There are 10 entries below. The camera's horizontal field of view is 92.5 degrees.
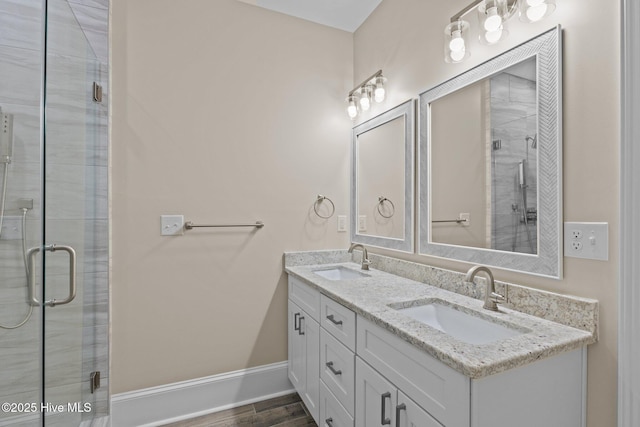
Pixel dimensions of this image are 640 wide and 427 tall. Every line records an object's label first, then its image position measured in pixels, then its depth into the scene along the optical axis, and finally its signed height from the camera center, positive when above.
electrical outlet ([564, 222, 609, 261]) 0.95 -0.08
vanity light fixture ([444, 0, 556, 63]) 1.09 +0.78
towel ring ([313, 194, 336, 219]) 2.26 +0.09
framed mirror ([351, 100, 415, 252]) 1.80 +0.23
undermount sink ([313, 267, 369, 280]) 2.04 -0.40
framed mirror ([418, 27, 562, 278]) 1.09 +0.23
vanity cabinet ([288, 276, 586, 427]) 0.80 -0.53
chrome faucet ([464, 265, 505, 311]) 1.15 -0.30
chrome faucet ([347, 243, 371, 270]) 2.01 -0.29
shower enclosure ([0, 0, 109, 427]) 1.16 +0.00
